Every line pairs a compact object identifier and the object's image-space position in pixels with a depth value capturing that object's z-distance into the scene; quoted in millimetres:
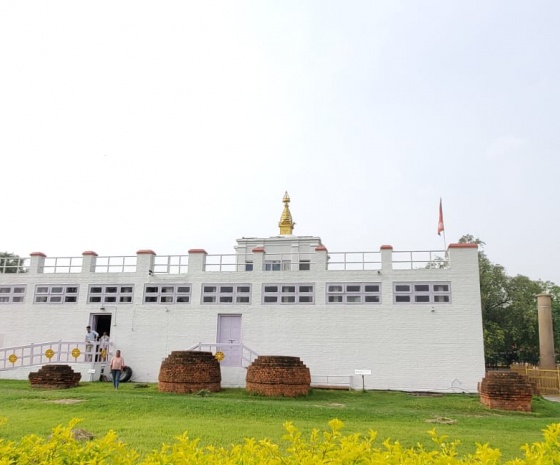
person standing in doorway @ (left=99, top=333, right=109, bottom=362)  21109
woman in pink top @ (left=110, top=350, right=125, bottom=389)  17484
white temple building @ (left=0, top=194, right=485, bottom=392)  19438
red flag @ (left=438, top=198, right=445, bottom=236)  22875
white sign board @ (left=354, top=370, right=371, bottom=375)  18547
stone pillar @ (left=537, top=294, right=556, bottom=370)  23203
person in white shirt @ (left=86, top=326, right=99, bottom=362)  20708
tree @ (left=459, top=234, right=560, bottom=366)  34000
